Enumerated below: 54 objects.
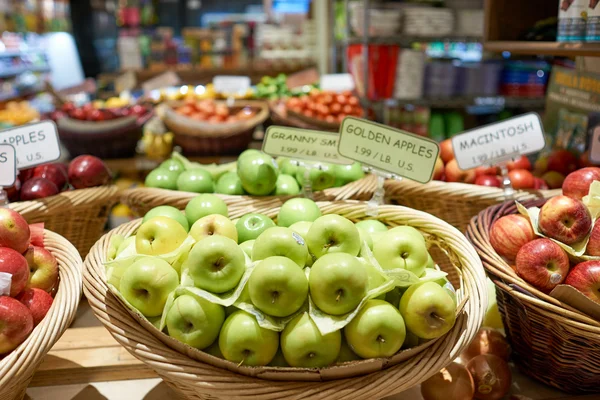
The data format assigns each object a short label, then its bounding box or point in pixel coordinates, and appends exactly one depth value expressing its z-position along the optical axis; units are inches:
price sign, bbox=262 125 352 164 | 60.0
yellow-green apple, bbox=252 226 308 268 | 39.0
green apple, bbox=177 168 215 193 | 65.9
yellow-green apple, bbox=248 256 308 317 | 35.5
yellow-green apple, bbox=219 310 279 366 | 35.7
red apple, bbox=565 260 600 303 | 43.7
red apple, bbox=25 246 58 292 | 46.6
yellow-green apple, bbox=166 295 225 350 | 36.5
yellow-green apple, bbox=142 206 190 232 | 51.7
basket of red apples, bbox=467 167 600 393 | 40.6
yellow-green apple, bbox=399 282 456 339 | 36.6
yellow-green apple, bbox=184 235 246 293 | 37.4
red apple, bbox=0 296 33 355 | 39.1
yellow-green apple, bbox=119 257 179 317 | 38.0
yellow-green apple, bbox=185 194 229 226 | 52.7
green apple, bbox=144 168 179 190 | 68.1
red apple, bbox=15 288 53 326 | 43.1
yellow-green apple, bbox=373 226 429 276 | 41.0
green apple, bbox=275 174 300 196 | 65.9
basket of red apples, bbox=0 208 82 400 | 37.9
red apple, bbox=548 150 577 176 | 74.5
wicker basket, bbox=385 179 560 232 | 62.6
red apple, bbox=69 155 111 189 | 68.4
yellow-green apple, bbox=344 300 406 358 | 35.5
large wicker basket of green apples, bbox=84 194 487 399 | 35.2
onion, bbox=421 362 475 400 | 43.1
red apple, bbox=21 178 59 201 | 62.3
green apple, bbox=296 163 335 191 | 66.5
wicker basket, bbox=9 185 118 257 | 58.9
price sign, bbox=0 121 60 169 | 60.1
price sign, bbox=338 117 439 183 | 51.1
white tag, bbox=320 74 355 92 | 165.6
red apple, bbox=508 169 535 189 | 68.8
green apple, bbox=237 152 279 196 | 62.9
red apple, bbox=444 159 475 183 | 72.7
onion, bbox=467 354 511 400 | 45.1
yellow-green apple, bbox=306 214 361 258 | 40.4
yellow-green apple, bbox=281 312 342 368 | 35.5
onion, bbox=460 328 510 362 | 49.1
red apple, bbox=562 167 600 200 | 53.2
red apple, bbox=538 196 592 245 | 47.8
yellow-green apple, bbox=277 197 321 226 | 50.2
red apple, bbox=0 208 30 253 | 45.8
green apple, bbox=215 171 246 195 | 66.2
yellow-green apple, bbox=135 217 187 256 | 42.9
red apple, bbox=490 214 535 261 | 49.0
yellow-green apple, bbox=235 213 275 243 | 47.7
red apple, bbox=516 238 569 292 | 44.8
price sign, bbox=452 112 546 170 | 62.0
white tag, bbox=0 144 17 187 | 55.3
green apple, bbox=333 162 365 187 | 69.6
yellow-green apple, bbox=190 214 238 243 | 44.1
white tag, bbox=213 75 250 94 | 164.2
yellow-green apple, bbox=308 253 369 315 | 35.7
